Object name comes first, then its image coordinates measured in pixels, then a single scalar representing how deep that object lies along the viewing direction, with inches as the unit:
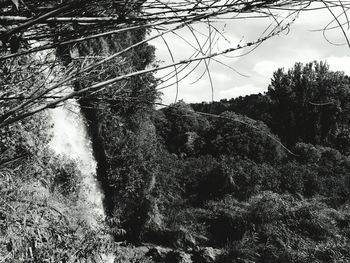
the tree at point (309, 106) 1010.1
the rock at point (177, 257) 399.2
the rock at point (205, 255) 414.3
